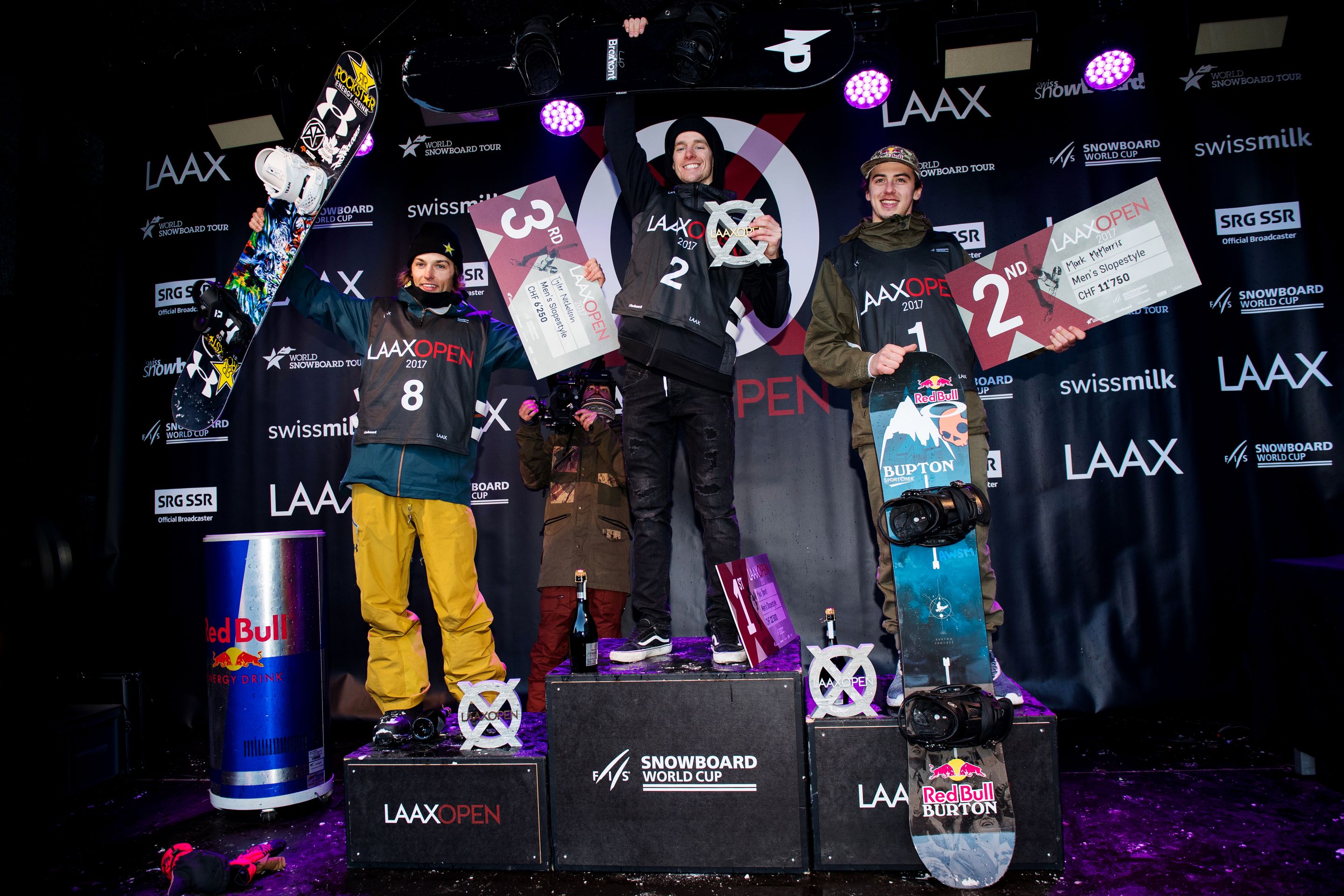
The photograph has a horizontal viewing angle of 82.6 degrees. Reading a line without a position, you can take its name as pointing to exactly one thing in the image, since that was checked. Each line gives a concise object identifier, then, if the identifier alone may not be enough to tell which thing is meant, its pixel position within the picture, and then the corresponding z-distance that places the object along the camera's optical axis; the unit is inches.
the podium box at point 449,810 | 84.7
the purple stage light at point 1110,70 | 140.6
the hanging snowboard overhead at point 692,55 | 125.6
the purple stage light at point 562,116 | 152.9
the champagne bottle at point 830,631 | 93.1
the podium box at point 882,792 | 79.0
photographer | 132.0
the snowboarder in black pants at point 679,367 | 99.9
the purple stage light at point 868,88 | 145.4
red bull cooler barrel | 101.4
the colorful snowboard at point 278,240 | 122.6
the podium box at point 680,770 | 82.0
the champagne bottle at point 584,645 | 87.5
